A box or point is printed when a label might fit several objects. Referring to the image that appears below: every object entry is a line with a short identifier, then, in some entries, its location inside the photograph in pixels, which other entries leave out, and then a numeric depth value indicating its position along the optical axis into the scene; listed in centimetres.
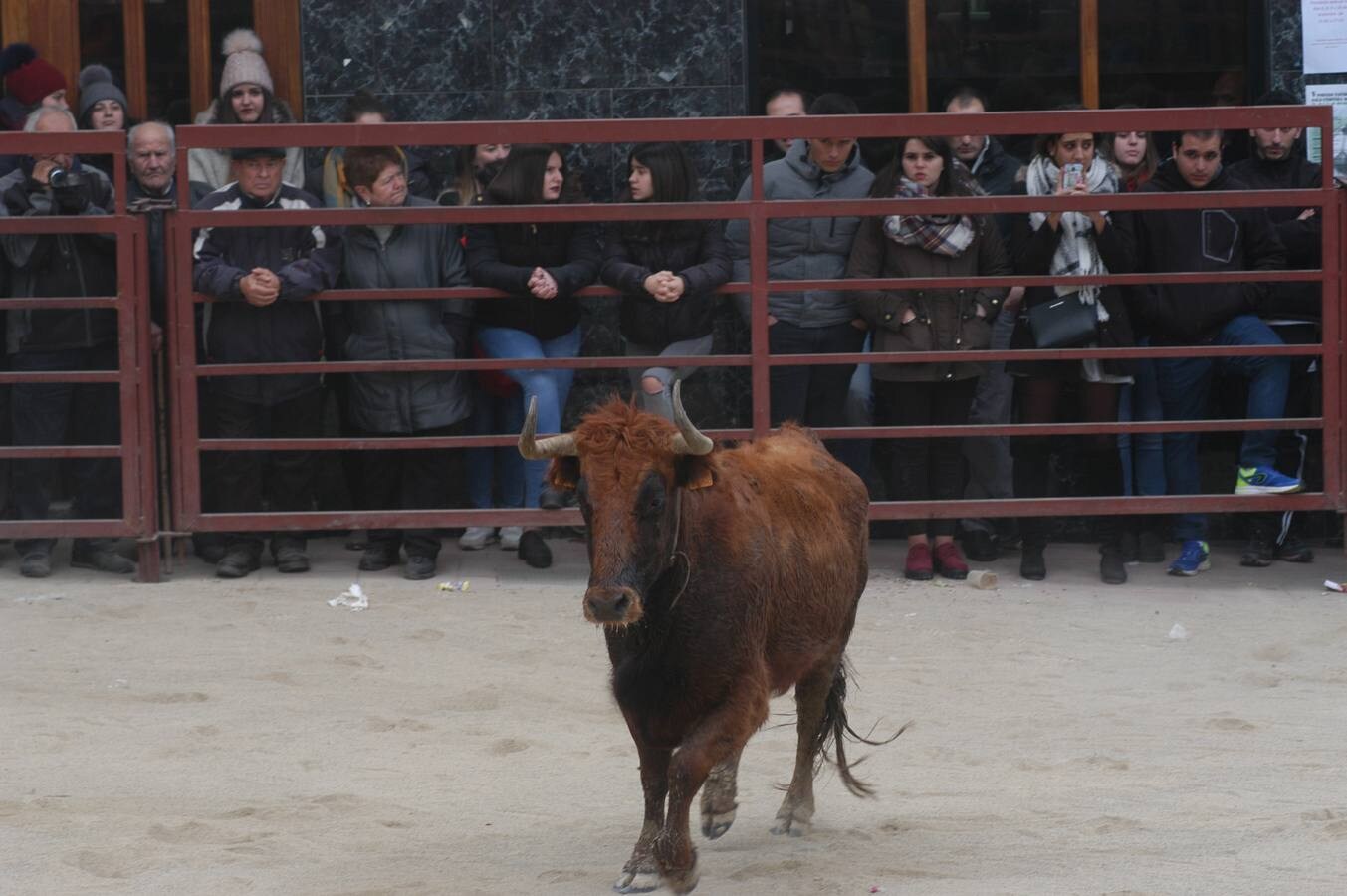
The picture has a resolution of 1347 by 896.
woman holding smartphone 1912
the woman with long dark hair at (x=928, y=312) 1911
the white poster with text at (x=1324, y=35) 2097
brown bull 1080
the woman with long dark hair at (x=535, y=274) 1878
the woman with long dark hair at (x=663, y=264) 1883
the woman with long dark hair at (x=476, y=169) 1956
